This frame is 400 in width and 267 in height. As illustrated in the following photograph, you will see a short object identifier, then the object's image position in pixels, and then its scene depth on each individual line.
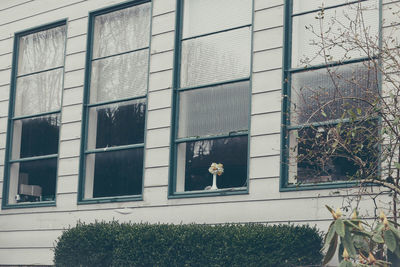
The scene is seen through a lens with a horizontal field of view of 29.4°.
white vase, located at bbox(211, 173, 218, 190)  12.24
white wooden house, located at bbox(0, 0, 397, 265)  11.77
